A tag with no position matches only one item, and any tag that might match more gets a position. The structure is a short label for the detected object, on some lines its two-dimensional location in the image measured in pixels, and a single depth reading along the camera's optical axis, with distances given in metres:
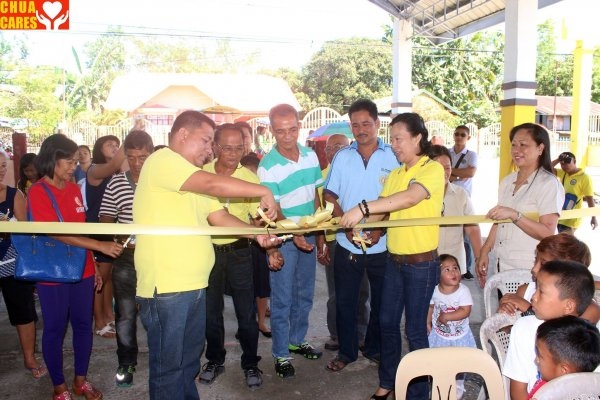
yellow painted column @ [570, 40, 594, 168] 19.12
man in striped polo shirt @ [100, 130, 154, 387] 3.79
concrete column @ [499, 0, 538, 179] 9.73
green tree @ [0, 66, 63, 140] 32.25
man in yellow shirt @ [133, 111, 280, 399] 2.62
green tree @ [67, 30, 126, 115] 43.08
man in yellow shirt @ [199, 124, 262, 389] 3.86
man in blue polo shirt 3.93
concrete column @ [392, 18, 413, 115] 15.98
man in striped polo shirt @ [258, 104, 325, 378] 4.03
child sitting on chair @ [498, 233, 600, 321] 2.74
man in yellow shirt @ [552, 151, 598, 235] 7.03
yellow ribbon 2.70
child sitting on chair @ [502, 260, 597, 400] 2.28
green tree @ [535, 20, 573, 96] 45.50
